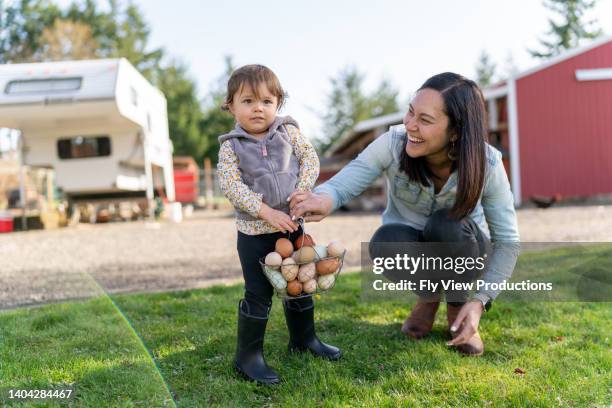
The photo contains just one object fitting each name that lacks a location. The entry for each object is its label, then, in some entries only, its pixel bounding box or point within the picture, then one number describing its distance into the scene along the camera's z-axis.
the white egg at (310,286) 1.98
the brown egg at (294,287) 1.96
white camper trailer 8.20
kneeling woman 2.13
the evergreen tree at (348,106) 36.28
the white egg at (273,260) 1.93
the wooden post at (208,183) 20.10
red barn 12.42
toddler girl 2.08
